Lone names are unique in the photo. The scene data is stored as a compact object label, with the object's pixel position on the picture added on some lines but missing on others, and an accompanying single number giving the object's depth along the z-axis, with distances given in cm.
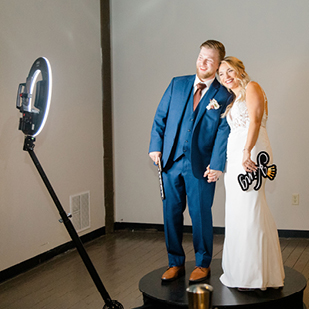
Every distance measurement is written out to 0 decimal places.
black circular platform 233
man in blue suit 258
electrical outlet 416
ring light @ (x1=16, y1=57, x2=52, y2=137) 217
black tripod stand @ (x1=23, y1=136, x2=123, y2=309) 221
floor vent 405
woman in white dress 241
